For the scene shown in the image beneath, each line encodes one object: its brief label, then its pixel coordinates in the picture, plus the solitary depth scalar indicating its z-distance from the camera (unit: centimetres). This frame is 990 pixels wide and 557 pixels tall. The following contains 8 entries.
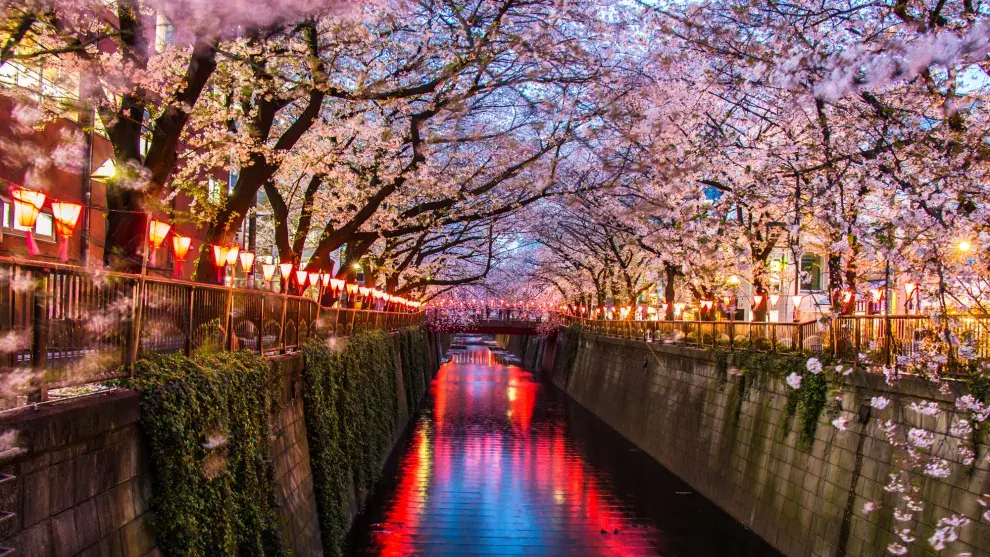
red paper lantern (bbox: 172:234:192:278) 1592
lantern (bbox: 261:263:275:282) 2197
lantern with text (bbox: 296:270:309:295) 2199
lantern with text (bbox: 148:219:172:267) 1261
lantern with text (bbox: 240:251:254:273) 2005
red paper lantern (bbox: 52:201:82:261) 995
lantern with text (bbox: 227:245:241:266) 1658
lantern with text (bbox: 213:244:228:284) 1489
